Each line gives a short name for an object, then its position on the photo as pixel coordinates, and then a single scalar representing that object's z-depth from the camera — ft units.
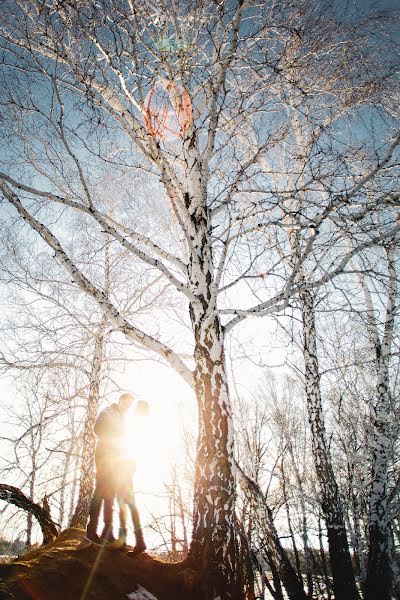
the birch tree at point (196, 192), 10.42
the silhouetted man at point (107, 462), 12.17
